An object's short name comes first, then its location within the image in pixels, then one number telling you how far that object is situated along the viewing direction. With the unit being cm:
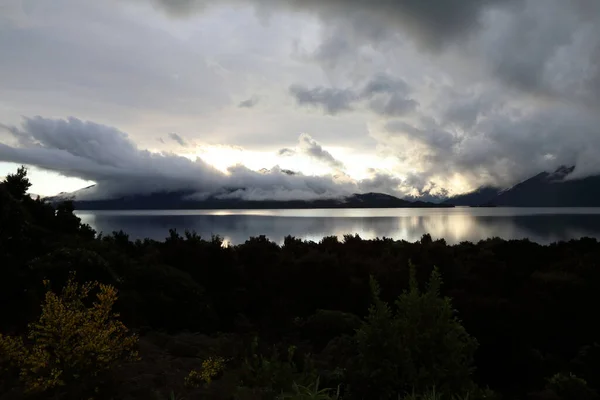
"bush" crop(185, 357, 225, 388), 558
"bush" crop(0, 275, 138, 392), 473
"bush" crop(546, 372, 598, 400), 645
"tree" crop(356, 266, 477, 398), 497
